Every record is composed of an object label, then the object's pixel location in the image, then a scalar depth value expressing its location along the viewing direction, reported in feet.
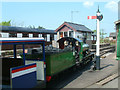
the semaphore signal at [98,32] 30.89
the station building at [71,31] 72.03
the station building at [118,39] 45.35
